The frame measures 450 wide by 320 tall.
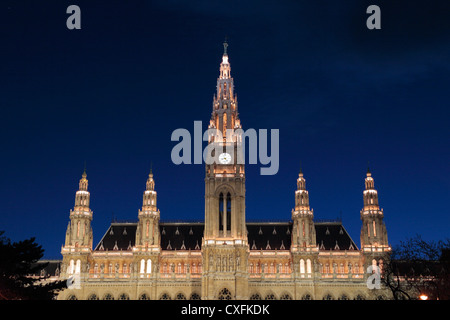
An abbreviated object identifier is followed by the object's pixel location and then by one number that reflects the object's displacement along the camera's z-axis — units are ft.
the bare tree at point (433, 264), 198.67
